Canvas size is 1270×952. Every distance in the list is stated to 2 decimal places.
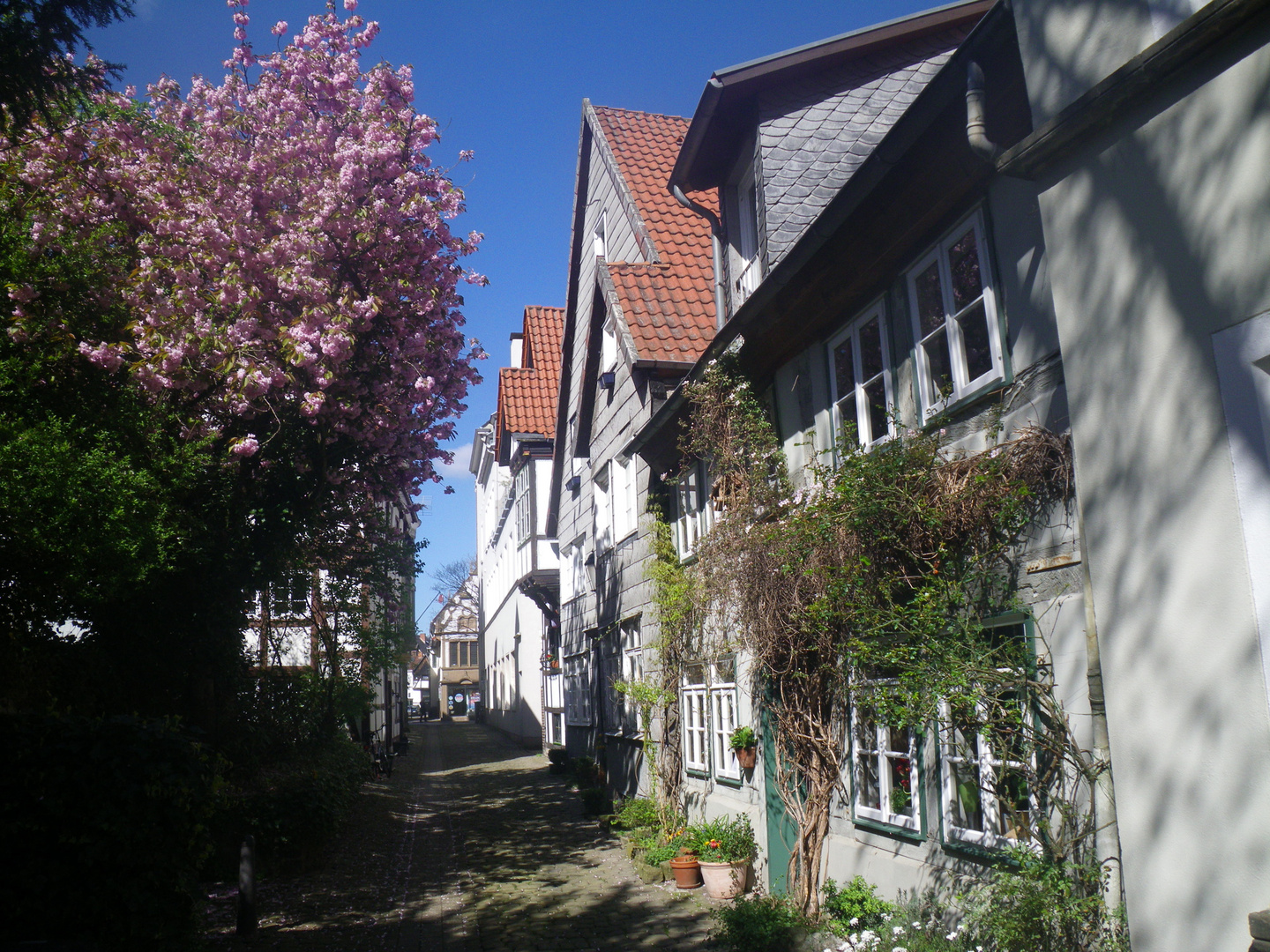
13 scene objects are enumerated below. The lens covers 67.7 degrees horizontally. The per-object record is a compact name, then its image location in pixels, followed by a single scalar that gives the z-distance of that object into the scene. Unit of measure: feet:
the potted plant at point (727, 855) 28.22
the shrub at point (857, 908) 20.70
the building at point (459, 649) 236.43
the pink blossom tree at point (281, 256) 30.17
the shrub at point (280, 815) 33.76
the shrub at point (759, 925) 22.31
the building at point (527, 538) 76.79
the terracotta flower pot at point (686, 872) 30.48
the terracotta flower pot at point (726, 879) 28.14
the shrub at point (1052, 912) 14.11
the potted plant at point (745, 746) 29.45
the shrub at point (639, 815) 38.86
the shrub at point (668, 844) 31.55
